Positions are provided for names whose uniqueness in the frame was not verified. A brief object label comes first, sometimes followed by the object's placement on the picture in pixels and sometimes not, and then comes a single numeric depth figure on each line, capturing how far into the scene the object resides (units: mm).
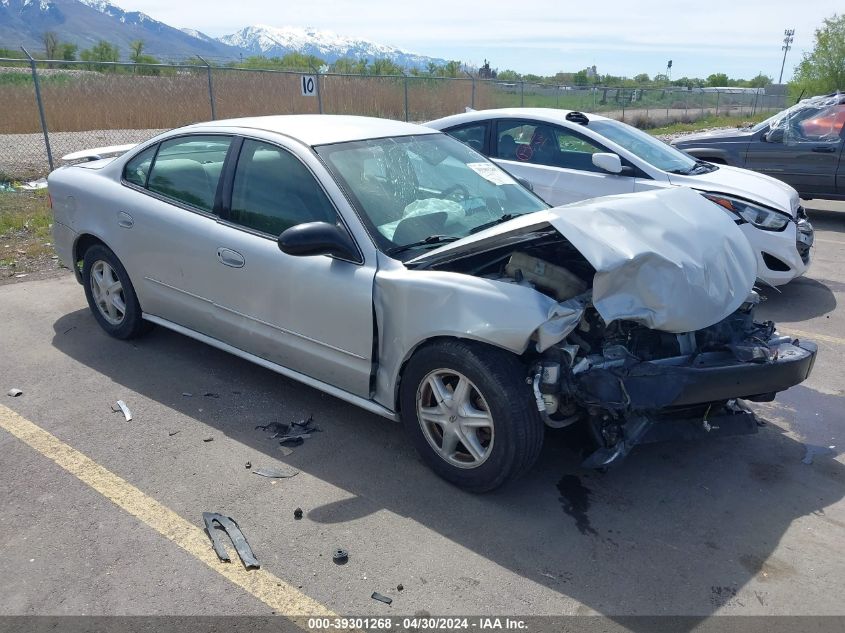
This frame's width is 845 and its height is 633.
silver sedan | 3248
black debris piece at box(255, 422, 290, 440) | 4129
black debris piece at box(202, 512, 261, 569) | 3076
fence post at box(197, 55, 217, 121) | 13143
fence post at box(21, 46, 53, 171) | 11303
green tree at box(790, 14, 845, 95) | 29141
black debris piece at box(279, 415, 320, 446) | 4031
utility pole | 68875
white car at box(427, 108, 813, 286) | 6660
